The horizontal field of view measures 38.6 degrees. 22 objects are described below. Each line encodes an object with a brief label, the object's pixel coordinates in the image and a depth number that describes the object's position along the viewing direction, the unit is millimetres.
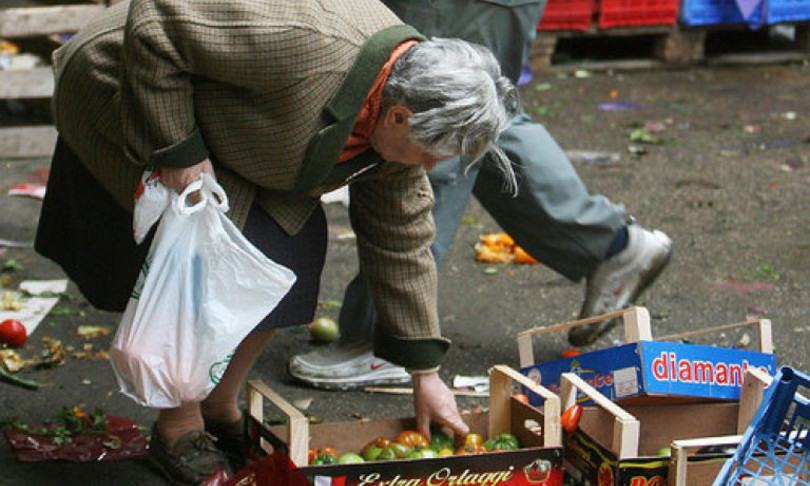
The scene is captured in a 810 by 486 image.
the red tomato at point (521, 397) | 2966
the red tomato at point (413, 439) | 2918
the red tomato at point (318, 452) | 2816
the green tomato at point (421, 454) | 2785
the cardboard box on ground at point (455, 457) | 2561
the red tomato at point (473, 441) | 2926
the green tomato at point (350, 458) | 2780
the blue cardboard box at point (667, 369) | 2764
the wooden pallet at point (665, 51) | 8031
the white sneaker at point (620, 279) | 3891
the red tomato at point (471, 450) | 2836
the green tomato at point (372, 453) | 2877
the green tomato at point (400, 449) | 2832
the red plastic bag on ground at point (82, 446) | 3146
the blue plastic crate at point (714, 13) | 7938
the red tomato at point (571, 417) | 2750
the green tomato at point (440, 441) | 2977
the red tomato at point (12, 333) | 3881
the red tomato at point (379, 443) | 2910
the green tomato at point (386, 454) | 2832
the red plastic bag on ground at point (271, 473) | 2336
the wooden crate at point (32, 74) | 5371
